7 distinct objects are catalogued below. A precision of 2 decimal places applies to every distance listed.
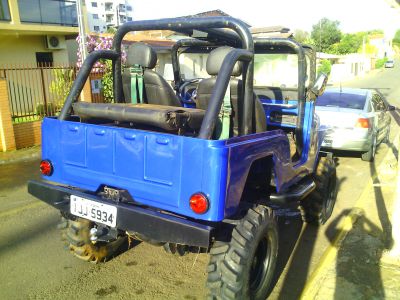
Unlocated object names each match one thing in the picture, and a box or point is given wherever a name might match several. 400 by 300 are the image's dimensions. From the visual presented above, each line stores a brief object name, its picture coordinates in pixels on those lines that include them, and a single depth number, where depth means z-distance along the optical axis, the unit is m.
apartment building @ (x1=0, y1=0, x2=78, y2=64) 15.72
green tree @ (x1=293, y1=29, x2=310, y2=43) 52.32
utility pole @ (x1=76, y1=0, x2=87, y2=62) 10.41
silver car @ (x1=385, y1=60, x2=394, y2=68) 53.16
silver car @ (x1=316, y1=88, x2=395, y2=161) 7.71
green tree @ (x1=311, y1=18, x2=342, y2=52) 50.09
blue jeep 2.55
